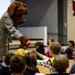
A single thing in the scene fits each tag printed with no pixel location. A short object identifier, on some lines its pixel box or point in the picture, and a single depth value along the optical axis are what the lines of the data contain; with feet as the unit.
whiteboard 45.34
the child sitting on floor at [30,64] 8.91
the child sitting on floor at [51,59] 10.53
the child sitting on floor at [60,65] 8.10
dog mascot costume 11.50
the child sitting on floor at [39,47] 22.55
